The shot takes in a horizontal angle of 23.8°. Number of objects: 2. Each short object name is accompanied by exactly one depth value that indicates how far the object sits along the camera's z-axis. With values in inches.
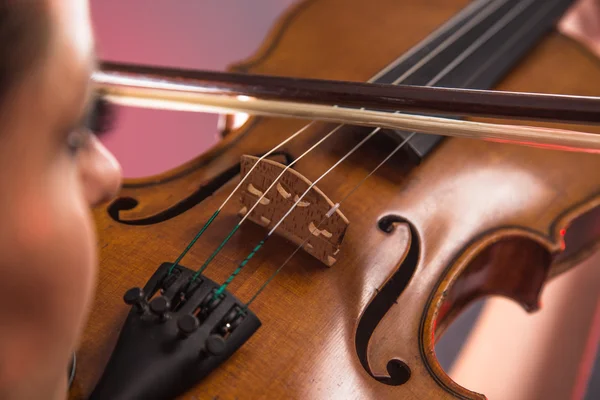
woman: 14.9
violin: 19.5
